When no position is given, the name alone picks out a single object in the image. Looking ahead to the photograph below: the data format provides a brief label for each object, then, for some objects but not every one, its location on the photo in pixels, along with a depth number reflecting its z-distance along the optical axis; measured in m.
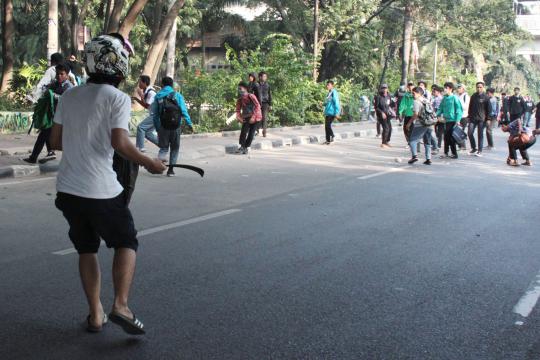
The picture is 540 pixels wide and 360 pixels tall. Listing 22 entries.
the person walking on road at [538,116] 24.13
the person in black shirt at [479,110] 17.34
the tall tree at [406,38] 35.44
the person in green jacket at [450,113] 15.75
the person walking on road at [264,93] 20.17
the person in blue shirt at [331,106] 18.78
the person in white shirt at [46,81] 11.51
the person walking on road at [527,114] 24.30
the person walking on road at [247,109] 15.70
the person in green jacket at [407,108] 16.04
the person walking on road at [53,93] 10.90
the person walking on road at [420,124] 14.27
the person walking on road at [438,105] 17.00
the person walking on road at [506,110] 22.42
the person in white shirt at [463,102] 17.73
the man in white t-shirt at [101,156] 3.94
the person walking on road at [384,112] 19.16
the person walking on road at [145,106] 13.05
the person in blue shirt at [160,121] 11.70
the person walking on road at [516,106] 21.54
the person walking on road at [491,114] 17.62
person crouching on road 14.02
